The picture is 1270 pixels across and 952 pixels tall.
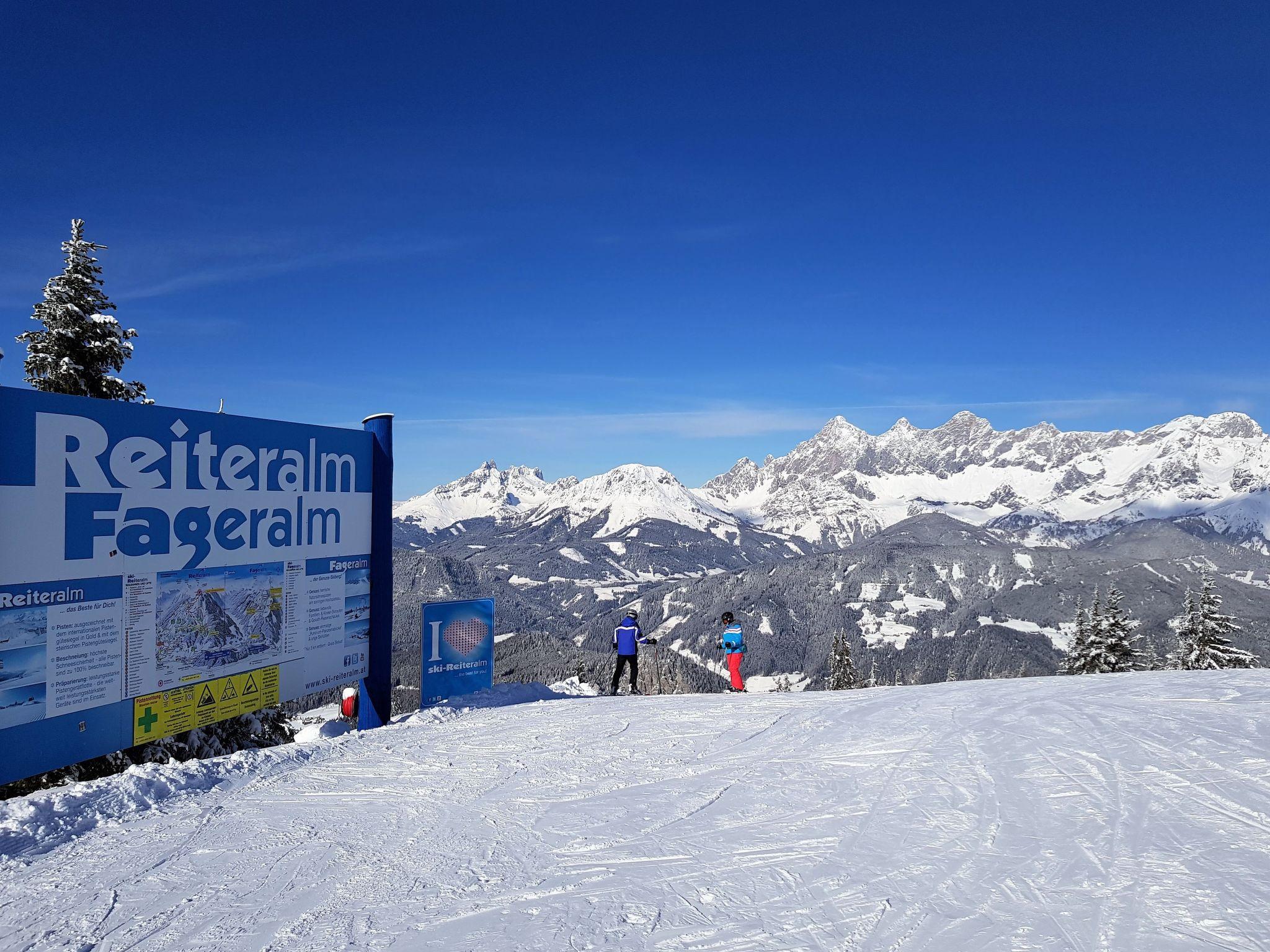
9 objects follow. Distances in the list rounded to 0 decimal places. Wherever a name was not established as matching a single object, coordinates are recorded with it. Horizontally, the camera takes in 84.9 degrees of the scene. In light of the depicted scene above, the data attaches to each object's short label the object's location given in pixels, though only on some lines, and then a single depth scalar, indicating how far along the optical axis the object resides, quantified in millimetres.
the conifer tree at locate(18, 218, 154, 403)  13219
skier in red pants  13930
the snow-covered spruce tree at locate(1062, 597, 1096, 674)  30531
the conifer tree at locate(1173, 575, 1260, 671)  27688
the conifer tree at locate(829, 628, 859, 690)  38750
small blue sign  11969
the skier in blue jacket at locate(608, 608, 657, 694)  14039
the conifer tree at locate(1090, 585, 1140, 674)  29312
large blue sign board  6590
